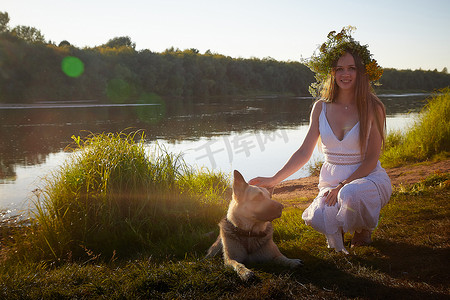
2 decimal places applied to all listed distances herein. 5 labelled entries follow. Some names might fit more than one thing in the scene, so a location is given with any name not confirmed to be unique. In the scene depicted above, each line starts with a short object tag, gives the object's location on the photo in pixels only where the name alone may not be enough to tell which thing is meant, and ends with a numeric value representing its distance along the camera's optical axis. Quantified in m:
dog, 3.69
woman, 3.85
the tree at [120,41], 85.38
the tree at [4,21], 45.12
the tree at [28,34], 47.07
